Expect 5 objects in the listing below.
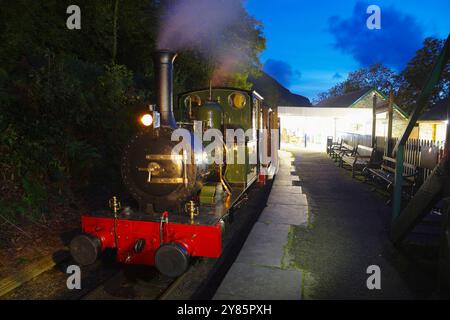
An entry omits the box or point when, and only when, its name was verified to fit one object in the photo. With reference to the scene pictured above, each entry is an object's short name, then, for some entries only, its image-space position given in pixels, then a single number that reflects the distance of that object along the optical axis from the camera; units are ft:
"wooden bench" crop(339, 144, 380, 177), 36.24
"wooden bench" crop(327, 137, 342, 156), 57.85
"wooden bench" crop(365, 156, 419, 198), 24.83
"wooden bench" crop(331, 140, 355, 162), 48.96
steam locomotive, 13.02
